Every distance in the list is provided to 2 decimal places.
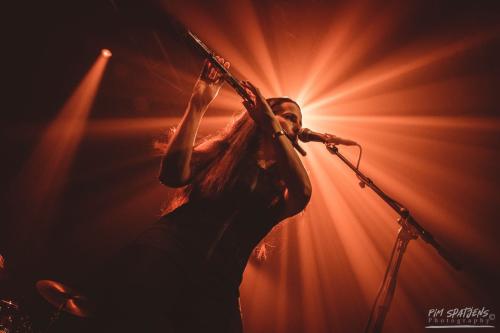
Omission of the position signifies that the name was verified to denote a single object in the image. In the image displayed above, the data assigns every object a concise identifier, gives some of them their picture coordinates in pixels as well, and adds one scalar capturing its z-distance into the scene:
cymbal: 3.14
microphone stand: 2.00
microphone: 2.07
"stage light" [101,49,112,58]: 5.07
